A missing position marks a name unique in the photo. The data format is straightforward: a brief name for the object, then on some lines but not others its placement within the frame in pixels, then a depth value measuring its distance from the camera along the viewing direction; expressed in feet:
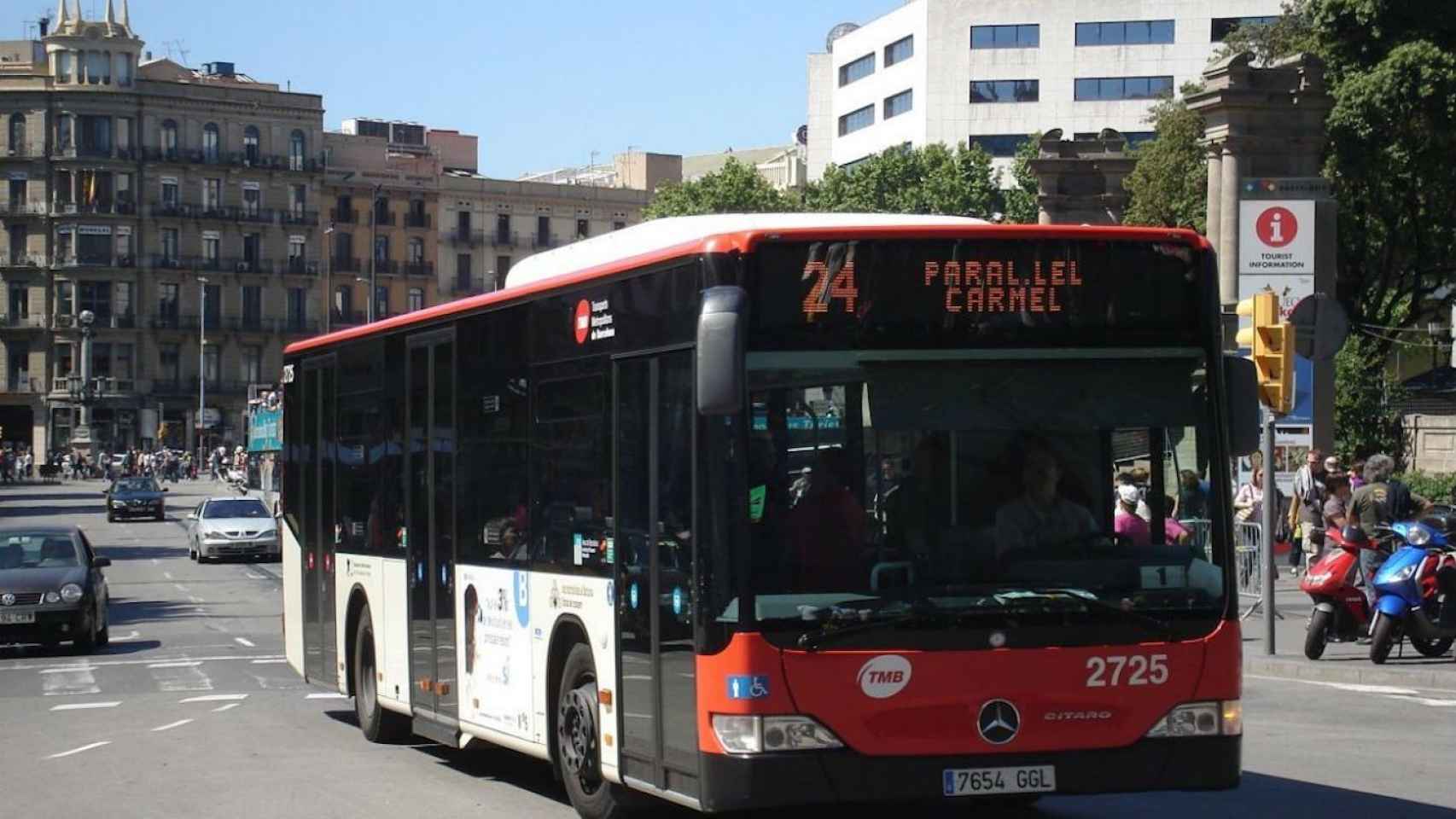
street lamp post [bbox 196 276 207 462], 402.52
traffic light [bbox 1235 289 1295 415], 61.11
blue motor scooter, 60.18
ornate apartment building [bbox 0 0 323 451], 394.93
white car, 155.33
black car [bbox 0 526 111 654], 78.89
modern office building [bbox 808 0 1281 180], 317.42
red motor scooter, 61.77
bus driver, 28.96
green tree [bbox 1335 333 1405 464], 151.64
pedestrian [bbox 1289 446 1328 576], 83.15
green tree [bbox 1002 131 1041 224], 297.33
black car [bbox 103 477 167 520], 230.48
